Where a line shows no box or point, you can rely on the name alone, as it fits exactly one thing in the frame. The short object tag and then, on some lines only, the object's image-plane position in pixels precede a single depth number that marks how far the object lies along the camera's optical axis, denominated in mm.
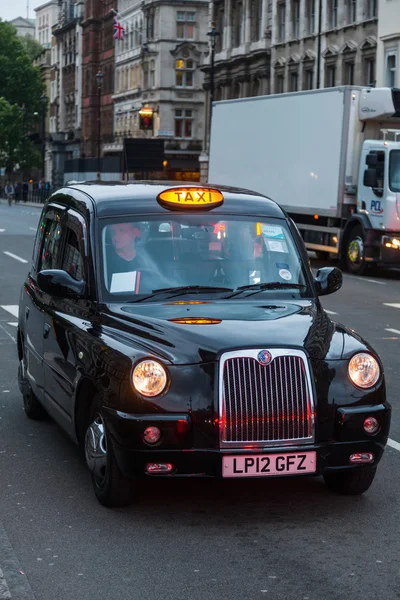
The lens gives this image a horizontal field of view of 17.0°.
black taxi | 6422
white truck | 27656
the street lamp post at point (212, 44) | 58531
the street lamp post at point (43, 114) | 105562
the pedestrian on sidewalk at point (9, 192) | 84625
